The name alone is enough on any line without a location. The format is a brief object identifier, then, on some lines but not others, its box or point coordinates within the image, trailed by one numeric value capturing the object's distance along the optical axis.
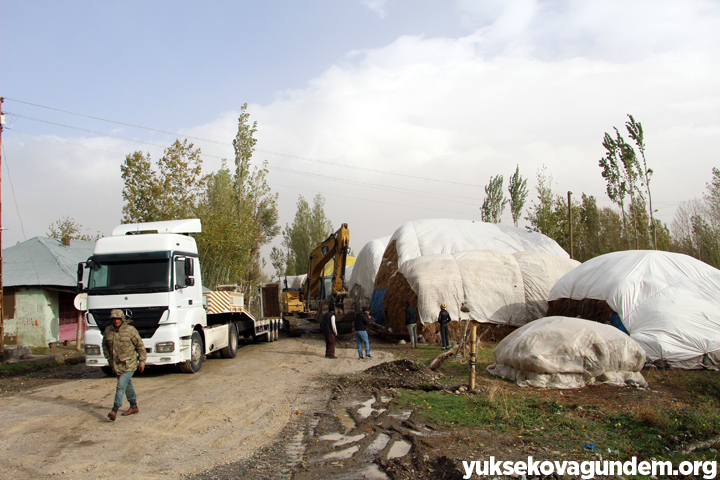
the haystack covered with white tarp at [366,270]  31.30
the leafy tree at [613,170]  25.00
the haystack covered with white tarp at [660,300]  12.86
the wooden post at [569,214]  27.47
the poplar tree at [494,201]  36.59
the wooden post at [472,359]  10.14
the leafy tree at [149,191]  24.00
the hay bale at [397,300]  21.14
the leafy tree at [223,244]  27.44
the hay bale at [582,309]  17.42
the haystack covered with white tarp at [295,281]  57.53
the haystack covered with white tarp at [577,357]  10.48
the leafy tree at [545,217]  31.61
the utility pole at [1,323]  15.24
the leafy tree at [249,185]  33.19
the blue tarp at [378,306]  24.33
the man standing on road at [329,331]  15.88
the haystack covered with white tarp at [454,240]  26.69
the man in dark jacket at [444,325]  18.55
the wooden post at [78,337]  19.79
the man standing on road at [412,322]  18.97
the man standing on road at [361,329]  15.99
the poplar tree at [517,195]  34.50
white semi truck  11.86
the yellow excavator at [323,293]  21.78
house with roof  19.69
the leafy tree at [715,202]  27.83
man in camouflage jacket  8.23
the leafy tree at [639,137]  24.17
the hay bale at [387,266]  26.08
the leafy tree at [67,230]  34.22
